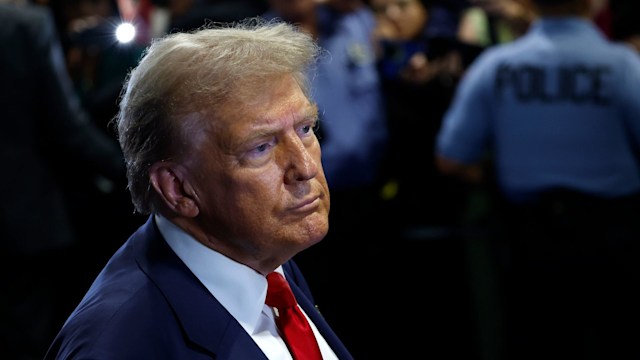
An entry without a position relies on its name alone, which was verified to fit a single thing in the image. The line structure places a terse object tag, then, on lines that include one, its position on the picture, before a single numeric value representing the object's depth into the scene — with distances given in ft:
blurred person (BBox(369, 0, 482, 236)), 14.51
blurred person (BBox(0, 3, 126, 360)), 11.68
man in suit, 5.72
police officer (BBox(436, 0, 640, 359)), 11.87
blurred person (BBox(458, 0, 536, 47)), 14.52
